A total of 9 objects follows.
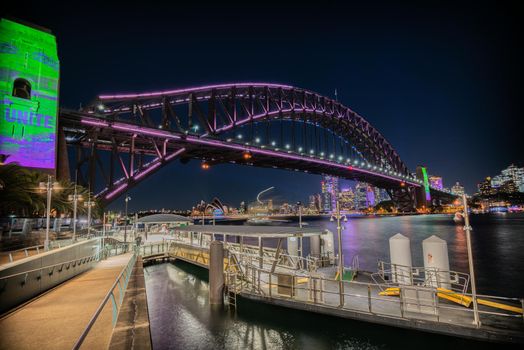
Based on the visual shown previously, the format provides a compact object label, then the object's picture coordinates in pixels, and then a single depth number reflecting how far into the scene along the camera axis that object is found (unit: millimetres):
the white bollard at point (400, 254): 12555
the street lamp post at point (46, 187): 16656
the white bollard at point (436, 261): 11562
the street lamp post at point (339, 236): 11172
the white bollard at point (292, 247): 18078
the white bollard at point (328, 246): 18222
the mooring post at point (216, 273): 13203
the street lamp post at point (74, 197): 20094
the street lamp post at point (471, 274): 8734
